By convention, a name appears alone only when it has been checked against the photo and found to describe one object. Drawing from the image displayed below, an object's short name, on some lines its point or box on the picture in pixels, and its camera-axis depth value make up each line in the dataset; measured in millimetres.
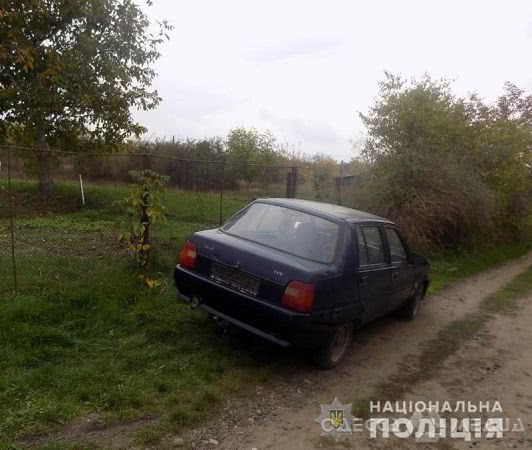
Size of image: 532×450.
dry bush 11258
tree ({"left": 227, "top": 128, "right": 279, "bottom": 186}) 21766
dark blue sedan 4309
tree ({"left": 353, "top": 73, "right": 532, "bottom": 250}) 11477
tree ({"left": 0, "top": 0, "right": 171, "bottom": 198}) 11977
